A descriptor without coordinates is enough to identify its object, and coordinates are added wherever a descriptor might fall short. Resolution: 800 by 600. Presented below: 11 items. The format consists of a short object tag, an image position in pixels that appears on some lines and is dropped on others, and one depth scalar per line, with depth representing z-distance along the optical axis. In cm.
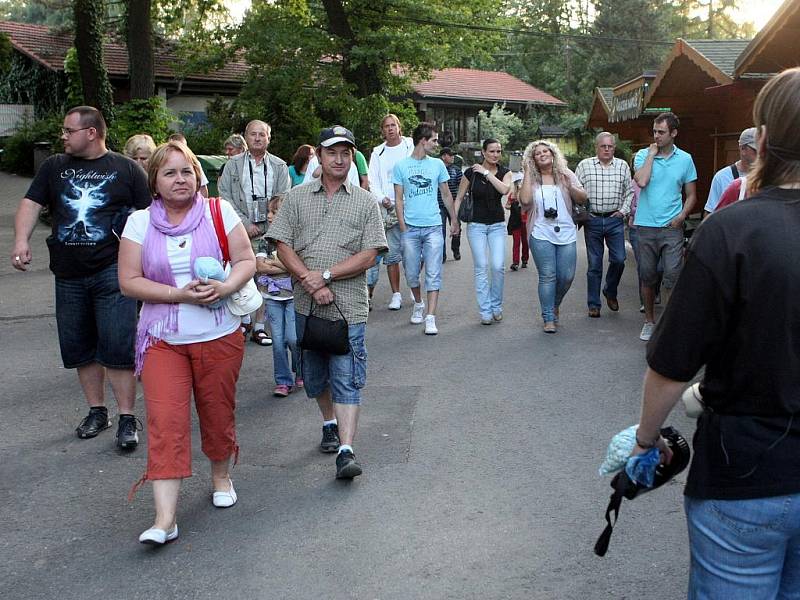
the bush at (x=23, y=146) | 2968
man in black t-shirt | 557
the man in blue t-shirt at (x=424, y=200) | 916
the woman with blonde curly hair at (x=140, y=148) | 737
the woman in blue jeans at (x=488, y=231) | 940
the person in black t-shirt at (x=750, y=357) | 212
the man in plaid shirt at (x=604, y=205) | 958
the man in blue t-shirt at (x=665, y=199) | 865
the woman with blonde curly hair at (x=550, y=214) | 901
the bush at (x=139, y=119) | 2058
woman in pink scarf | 421
